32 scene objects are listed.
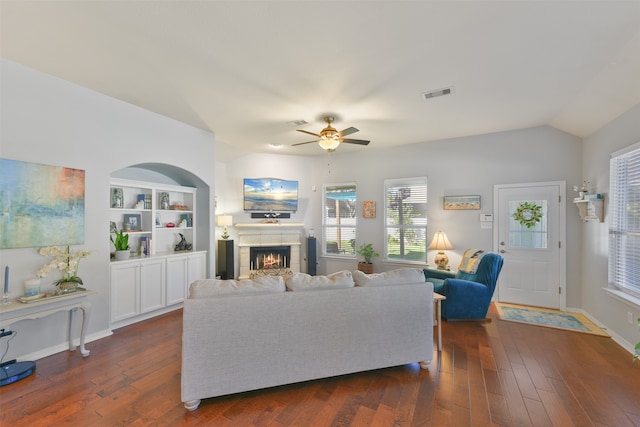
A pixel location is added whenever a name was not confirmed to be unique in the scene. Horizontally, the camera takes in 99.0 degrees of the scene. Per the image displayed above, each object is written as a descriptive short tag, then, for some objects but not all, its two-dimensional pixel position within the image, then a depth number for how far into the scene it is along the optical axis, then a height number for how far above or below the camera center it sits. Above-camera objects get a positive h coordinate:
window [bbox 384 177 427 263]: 5.39 -0.10
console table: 2.35 -0.89
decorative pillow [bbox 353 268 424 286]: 2.44 -0.58
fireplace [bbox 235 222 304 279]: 5.88 -0.76
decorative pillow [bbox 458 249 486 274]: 3.95 -0.69
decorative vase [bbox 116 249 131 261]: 3.51 -0.53
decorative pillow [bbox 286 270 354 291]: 2.29 -0.58
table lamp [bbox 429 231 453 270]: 4.77 -0.57
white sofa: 2.03 -0.94
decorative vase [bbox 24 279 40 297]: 2.60 -0.71
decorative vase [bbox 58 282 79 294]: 2.79 -0.75
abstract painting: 2.54 +0.09
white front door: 4.26 -0.44
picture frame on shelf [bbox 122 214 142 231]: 3.94 -0.12
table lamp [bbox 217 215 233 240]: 5.56 -0.12
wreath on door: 4.38 +0.01
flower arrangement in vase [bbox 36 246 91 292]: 2.67 -0.53
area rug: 3.52 -1.46
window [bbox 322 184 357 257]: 6.12 -0.13
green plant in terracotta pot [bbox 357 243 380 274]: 5.58 -0.88
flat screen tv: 6.07 +0.44
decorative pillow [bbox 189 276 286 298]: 2.08 -0.58
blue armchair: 3.69 -1.06
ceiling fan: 3.58 +1.02
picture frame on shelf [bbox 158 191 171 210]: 4.27 +0.20
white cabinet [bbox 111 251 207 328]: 3.43 -0.98
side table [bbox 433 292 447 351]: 2.93 -1.09
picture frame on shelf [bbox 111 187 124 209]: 3.62 +0.21
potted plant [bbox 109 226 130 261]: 3.52 -0.40
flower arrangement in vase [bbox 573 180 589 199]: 3.84 +0.37
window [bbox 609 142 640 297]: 3.01 -0.06
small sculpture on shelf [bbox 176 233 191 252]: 4.55 -0.52
